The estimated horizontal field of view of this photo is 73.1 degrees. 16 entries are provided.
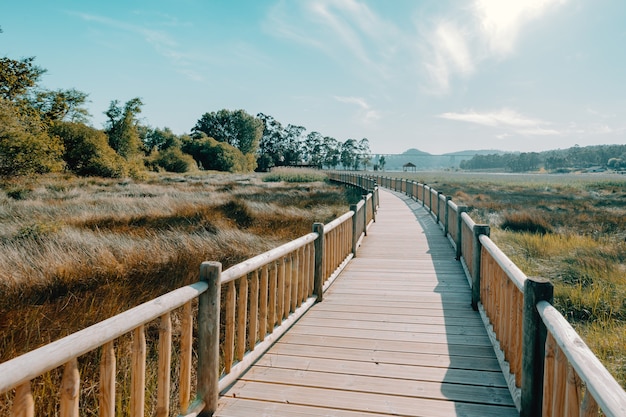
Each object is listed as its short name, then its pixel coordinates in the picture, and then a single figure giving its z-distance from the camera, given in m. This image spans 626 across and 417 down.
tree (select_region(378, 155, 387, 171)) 150.88
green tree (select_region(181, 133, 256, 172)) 74.50
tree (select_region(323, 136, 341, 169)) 136.88
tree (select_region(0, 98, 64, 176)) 21.45
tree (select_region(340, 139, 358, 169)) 139.50
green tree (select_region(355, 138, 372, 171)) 143.38
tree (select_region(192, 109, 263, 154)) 103.19
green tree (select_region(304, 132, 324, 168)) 134.12
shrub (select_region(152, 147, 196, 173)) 62.69
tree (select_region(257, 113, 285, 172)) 123.50
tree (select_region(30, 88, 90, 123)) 34.78
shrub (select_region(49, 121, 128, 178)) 35.47
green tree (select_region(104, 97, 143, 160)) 44.88
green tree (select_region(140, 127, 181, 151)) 87.14
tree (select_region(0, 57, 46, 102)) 26.08
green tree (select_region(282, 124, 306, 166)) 121.82
